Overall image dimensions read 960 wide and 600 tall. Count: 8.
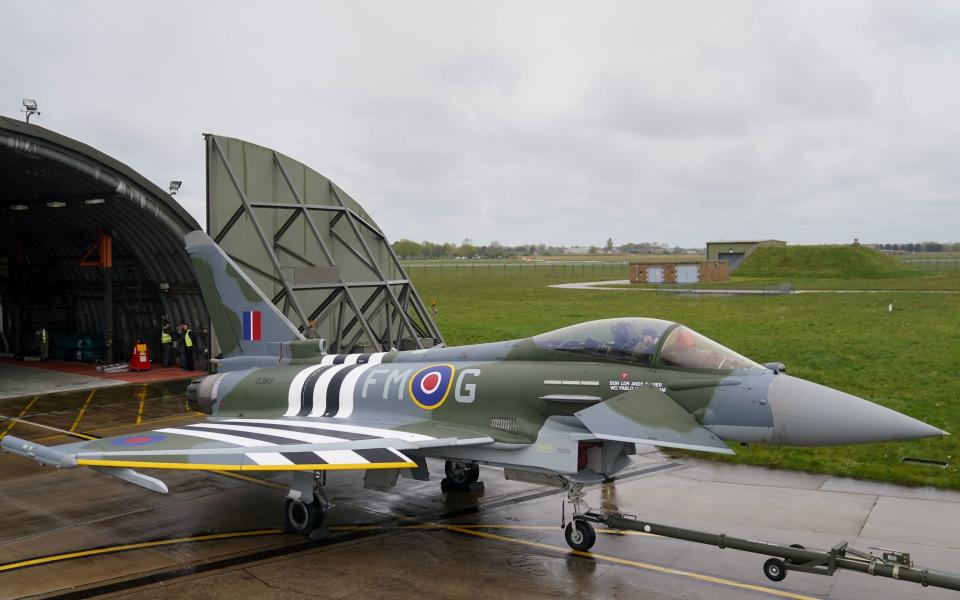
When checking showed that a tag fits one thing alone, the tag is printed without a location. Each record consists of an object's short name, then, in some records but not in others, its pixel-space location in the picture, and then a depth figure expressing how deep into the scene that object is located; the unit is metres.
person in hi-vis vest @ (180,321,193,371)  24.92
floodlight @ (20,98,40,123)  17.83
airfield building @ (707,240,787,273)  94.28
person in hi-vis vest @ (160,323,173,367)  25.03
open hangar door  20.27
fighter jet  8.81
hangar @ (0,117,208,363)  19.77
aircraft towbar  7.14
